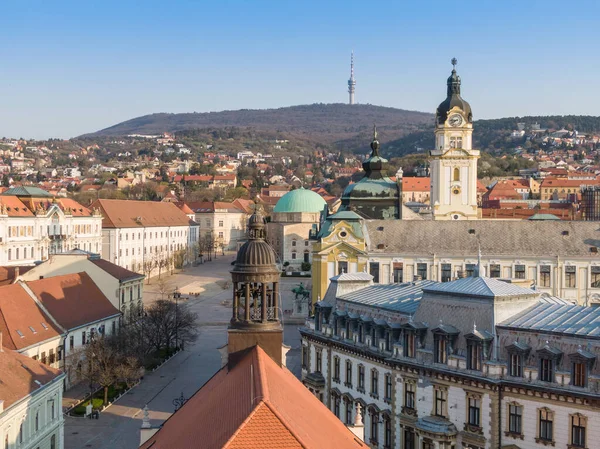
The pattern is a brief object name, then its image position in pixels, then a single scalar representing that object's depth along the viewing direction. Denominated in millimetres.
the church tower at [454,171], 76438
